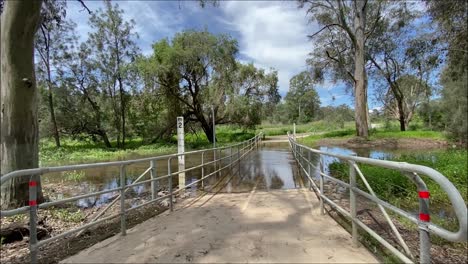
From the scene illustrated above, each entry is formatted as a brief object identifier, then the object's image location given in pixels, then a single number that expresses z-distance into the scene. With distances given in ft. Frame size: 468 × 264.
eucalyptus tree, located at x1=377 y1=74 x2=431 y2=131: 121.40
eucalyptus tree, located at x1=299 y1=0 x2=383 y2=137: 81.05
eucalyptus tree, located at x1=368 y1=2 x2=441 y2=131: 55.98
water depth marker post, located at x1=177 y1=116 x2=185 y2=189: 28.12
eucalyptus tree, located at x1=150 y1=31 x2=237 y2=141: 94.43
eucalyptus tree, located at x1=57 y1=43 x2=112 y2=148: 101.71
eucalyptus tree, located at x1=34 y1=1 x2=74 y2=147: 95.15
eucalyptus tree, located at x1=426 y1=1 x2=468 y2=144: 41.47
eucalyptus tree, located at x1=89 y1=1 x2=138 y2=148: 97.50
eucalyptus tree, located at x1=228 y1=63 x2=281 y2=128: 105.70
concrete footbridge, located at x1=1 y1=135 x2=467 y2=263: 9.03
